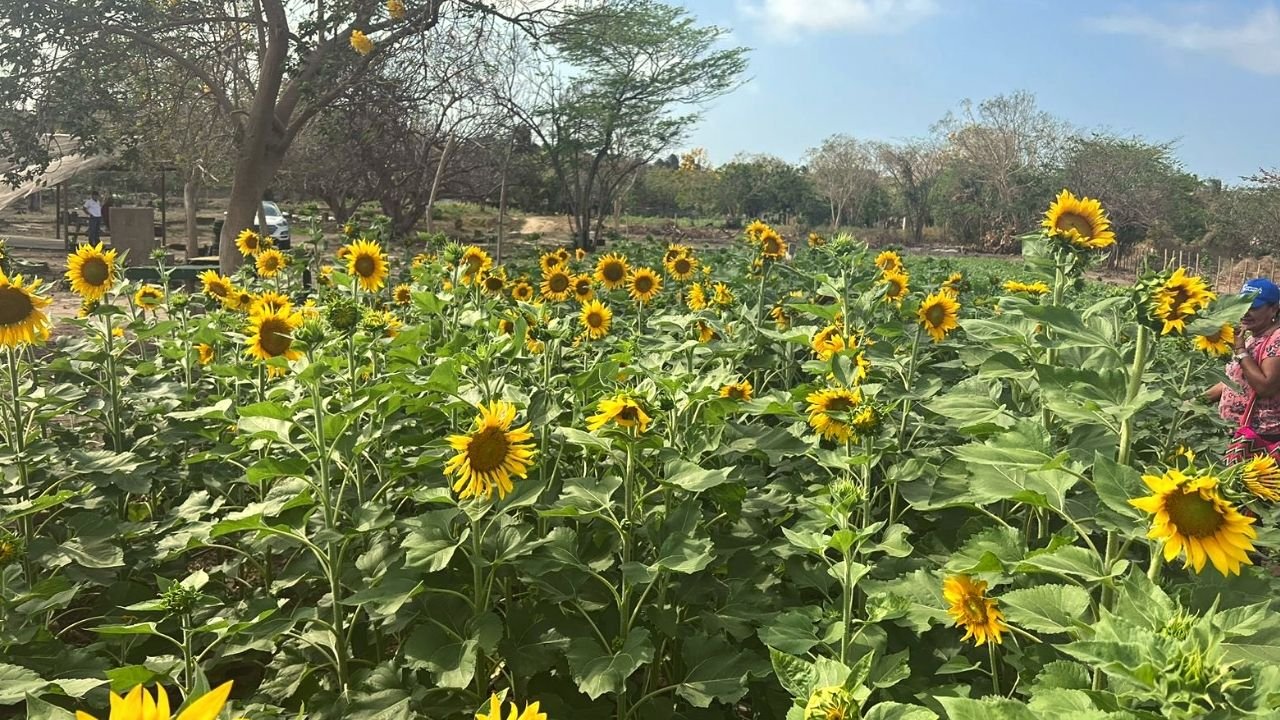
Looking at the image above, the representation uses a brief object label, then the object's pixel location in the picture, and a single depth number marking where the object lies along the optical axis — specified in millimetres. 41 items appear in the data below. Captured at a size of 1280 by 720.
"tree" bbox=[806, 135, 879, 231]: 53469
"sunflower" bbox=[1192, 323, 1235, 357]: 3166
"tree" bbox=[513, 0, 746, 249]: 23219
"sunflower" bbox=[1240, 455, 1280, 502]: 1571
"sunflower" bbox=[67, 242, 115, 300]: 3580
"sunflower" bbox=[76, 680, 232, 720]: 761
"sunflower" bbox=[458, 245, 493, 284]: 4457
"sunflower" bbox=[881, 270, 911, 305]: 4305
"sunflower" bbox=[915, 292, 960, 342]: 3324
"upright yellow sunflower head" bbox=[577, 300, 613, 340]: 3918
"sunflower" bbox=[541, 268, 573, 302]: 4762
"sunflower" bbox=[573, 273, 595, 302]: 4930
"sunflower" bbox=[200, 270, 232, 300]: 4441
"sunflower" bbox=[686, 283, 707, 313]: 4734
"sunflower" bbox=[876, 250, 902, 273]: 5383
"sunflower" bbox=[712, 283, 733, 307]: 4047
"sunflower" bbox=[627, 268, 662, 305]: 4926
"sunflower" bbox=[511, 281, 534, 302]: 5062
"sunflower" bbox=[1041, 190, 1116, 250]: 2643
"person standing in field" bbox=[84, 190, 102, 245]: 16047
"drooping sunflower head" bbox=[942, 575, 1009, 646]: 1757
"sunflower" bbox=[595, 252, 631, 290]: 5066
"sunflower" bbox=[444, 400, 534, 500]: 1898
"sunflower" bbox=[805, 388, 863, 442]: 2362
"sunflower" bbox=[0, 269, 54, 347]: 2607
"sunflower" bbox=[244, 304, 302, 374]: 2660
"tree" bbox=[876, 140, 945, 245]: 52031
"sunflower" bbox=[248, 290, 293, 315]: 2887
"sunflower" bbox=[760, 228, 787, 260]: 4688
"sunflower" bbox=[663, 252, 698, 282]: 5617
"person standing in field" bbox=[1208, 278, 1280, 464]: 3803
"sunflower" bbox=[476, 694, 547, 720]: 901
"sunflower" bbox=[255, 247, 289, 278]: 5391
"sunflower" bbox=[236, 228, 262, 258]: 6086
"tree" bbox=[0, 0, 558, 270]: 7043
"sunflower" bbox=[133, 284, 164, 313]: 4215
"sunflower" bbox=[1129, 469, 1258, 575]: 1324
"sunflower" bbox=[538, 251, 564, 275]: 5215
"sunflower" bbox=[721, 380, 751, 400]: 2898
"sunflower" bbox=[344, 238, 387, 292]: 4074
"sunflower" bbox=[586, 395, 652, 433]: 2016
